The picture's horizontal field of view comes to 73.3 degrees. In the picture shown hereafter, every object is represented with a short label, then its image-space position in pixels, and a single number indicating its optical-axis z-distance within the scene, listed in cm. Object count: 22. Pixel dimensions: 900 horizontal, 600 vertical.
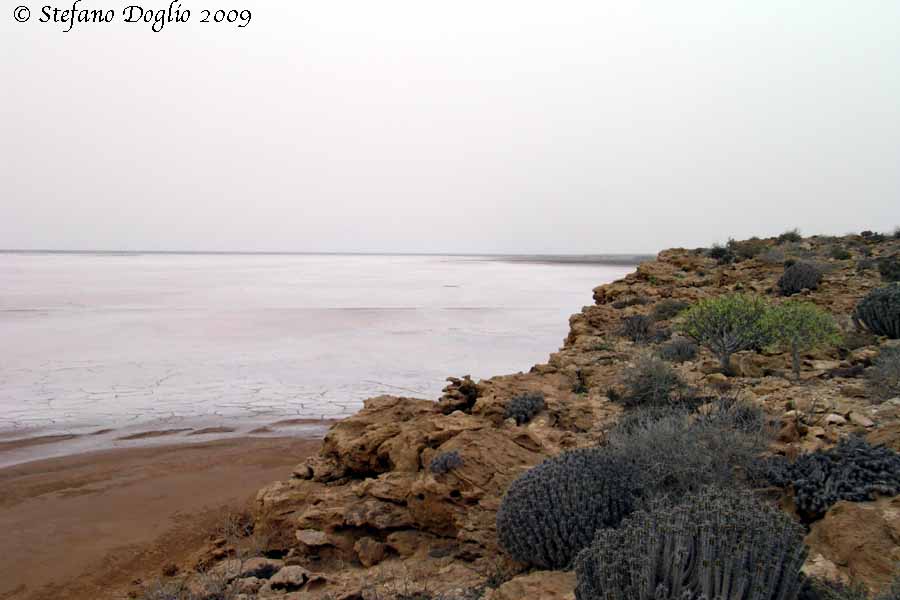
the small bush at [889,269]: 1392
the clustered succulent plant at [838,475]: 393
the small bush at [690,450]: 448
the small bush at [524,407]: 717
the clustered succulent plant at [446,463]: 578
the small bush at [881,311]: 902
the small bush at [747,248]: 2078
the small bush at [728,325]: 854
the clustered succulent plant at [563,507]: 430
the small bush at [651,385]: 703
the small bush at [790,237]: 2419
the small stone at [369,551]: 555
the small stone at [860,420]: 553
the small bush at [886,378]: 624
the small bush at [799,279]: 1400
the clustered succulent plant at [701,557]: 295
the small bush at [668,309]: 1239
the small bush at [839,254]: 1822
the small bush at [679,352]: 925
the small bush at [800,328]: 811
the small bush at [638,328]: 1115
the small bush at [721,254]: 2027
